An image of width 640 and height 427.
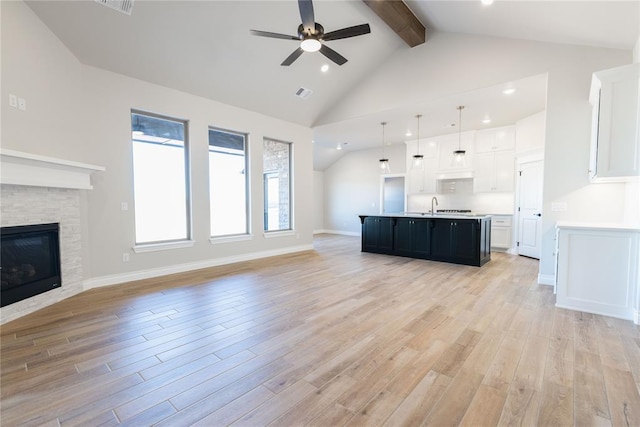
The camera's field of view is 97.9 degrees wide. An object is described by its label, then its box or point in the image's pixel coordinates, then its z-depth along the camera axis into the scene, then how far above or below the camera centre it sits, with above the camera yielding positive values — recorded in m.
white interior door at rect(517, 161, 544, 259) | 5.98 -0.11
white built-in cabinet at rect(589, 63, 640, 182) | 2.78 +0.82
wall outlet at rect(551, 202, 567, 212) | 3.90 -0.05
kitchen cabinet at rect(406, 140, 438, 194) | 7.90 +0.98
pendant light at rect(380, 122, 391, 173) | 6.05 +0.85
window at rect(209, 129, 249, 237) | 5.48 +0.42
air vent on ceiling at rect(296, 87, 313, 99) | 5.73 +2.31
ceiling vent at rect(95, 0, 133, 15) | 3.27 +2.37
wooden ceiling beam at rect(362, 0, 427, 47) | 4.11 +2.92
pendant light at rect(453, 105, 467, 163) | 5.25 +0.93
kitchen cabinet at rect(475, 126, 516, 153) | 6.68 +1.57
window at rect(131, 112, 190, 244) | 4.50 +0.41
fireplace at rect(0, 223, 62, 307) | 2.91 -0.65
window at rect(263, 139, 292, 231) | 6.63 +0.42
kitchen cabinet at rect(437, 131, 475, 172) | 7.22 +1.42
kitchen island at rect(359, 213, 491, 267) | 5.26 -0.70
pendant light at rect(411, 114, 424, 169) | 5.65 +1.52
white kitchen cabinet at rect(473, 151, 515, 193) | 6.73 +0.78
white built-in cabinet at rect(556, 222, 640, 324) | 2.89 -0.72
